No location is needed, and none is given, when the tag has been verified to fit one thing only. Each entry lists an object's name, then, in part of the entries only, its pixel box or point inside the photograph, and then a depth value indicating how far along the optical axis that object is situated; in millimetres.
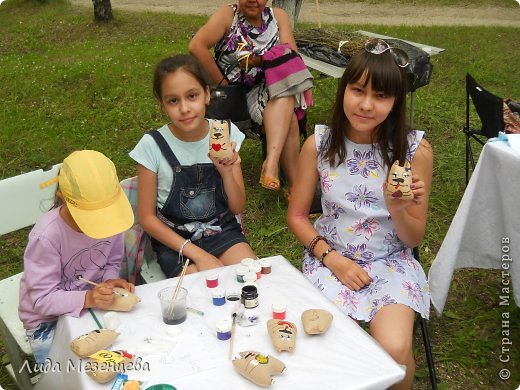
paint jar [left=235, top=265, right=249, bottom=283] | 1720
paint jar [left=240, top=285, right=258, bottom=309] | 1571
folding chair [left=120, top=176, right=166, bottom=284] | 2371
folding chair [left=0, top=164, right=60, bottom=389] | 2131
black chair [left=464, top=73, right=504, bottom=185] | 3125
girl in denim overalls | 2281
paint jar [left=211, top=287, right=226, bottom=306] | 1594
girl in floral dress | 2049
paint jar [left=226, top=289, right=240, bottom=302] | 1619
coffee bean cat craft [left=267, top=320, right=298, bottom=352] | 1367
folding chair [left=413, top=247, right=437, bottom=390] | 2223
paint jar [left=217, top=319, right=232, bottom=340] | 1434
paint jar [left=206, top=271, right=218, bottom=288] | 1679
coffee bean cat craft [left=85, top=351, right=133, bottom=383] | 1289
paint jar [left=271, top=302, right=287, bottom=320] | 1511
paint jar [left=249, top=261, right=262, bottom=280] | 1733
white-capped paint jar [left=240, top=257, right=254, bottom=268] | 1771
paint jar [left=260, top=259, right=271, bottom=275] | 1759
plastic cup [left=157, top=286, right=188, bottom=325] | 1526
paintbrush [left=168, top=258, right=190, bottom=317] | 1536
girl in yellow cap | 1751
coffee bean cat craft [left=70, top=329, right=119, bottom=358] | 1365
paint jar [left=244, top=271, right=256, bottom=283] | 1690
